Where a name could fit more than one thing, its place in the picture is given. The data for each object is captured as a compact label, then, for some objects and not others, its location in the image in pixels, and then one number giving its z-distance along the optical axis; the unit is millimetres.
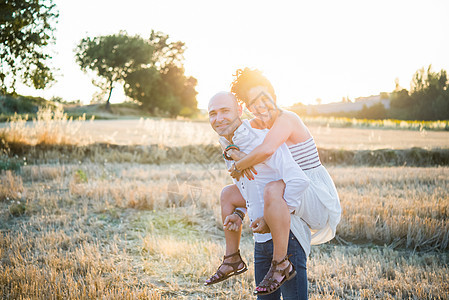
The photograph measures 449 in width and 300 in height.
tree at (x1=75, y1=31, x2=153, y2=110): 47969
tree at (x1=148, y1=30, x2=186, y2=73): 60562
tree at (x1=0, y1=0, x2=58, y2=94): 9055
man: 2441
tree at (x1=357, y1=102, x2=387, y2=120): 36000
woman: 2408
